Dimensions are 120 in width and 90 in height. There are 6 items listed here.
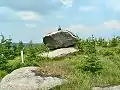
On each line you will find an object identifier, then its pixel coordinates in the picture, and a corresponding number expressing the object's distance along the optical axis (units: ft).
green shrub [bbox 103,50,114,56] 18.89
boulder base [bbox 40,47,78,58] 20.59
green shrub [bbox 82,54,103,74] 14.25
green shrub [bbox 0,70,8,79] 16.53
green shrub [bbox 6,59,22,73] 17.32
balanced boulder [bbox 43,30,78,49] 22.43
